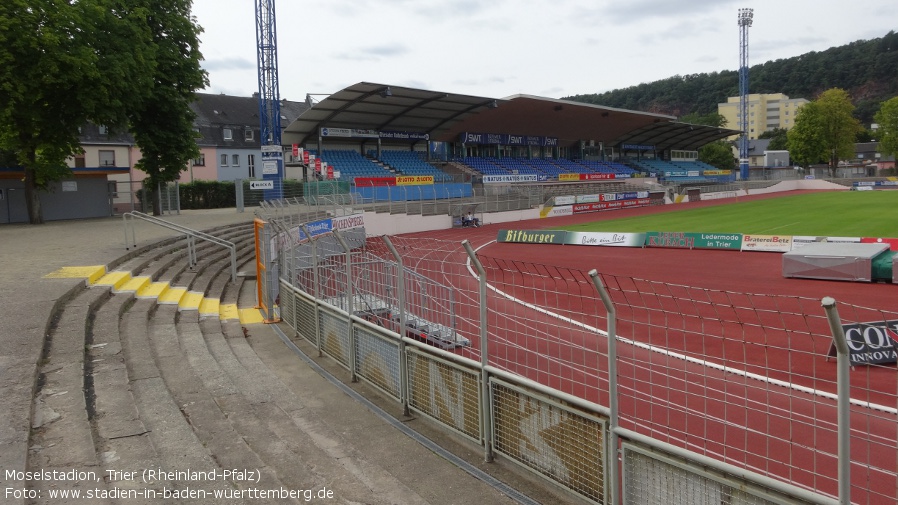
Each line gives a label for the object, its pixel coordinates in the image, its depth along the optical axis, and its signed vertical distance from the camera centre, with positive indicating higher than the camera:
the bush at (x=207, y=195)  48.00 +0.00
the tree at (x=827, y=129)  98.50 +8.29
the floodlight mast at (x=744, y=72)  92.56 +16.39
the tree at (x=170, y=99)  32.72 +4.98
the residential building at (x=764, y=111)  182.25 +20.78
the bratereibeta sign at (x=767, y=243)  24.45 -2.31
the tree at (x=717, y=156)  118.44 +5.29
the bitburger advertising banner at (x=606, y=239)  28.83 -2.37
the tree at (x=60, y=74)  24.27 +4.86
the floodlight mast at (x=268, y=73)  46.06 +8.92
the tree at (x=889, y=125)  95.62 +8.52
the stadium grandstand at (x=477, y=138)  48.62 +5.03
